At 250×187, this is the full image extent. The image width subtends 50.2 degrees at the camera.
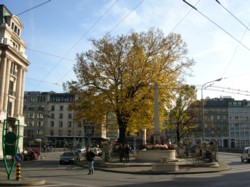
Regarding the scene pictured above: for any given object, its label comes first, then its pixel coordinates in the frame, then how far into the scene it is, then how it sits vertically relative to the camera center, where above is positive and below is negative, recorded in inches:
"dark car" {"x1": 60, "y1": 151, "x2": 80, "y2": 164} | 1122.0 -122.0
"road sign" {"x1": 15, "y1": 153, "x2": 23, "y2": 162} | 619.8 -68.0
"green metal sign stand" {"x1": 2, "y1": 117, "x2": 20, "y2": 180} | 585.7 -31.8
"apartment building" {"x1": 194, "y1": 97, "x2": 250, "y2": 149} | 3860.7 +127.2
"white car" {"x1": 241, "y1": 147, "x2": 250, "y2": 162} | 1253.6 -115.4
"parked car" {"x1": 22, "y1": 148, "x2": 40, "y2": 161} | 1412.3 -138.8
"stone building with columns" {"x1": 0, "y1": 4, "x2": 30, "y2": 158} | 1746.4 +449.7
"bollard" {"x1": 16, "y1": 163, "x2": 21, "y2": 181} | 544.1 -92.1
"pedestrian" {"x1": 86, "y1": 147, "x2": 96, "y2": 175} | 747.2 -83.9
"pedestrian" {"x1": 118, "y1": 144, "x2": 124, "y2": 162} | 1003.4 -87.7
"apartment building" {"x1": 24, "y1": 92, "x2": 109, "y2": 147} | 3405.1 +85.3
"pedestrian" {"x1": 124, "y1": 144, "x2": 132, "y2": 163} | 992.2 -83.5
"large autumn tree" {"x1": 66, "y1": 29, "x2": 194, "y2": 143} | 1127.6 +220.2
